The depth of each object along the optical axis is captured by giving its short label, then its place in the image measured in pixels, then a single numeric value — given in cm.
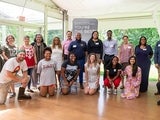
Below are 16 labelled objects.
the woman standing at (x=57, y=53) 331
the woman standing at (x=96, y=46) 339
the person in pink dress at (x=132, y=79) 305
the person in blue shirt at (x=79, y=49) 336
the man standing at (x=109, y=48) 344
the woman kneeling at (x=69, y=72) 318
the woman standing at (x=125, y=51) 344
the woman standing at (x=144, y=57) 330
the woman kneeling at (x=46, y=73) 301
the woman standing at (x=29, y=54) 311
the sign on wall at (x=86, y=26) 417
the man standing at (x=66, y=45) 346
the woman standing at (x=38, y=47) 324
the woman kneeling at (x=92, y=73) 324
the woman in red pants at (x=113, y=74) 322
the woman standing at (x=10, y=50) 296
